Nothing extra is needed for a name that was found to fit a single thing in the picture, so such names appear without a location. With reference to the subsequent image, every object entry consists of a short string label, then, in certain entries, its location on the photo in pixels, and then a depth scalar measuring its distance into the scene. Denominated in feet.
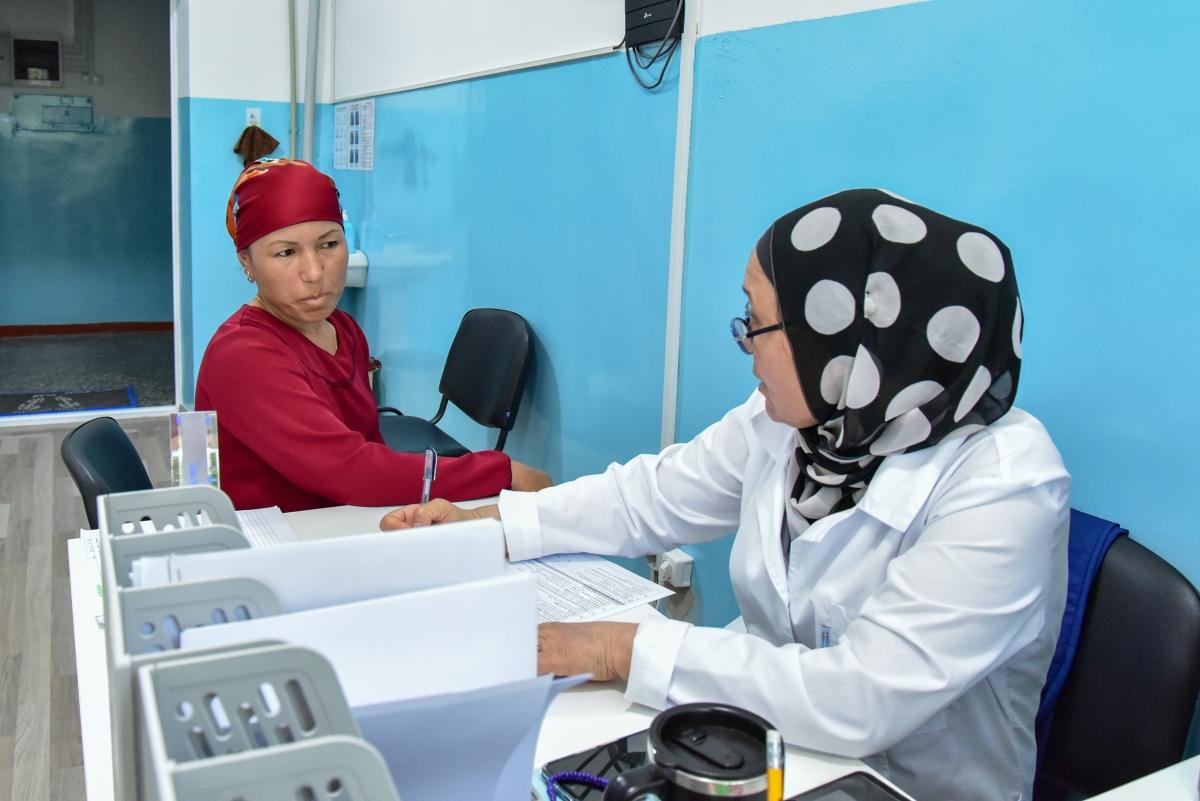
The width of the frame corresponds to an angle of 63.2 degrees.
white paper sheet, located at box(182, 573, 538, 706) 2.13
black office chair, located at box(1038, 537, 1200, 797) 3.74
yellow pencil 2.16
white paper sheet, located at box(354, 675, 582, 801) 1.96
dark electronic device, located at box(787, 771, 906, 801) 3.11
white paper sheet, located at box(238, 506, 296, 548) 5.01
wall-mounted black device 6.81
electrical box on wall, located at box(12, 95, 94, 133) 20.56
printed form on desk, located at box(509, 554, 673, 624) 4.30
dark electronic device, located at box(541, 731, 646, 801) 3.00
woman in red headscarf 5.56
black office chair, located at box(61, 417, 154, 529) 5.03
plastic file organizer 1.65
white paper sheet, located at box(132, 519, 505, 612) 2.30
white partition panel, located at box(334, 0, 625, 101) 8.07
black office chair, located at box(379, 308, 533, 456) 9.07
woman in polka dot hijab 3.39
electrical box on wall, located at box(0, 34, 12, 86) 20.06
